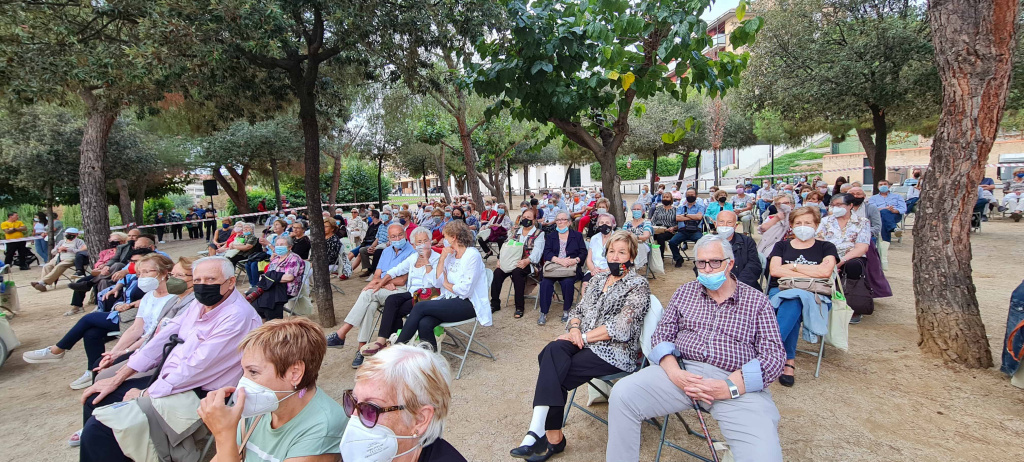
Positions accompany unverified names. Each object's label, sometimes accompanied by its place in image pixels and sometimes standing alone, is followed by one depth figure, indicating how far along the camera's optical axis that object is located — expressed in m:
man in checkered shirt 2.41
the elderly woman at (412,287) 4.59
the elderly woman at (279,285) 5.38
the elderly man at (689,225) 8.17
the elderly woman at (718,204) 8.80
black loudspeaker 19.22
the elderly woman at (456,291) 4.26
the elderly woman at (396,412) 1.67
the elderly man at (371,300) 4.86
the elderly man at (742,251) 4.55
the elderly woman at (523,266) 6.36
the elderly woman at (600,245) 5.04
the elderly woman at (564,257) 5.88
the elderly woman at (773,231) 5.78
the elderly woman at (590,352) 3.01
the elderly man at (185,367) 2.45
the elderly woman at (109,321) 3.78
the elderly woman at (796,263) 3.90
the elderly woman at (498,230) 9.51
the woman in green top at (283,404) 1.93
